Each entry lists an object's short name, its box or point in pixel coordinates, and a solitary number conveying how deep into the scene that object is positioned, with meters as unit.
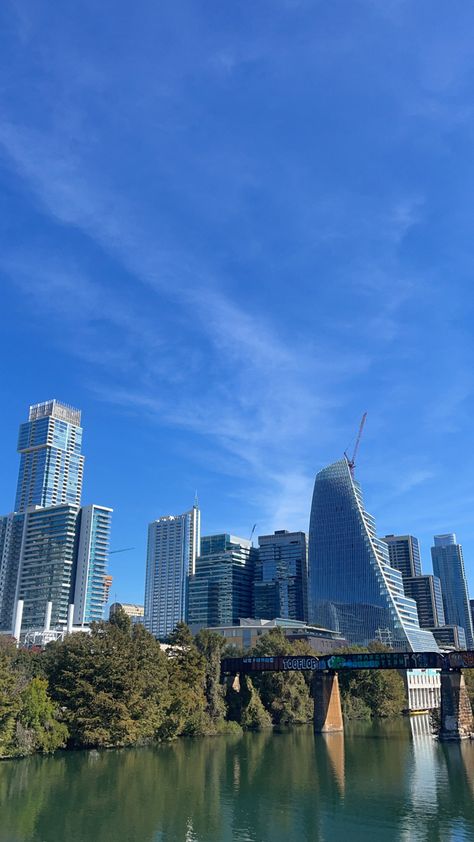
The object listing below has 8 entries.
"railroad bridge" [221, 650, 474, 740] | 87.62
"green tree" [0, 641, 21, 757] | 62.69
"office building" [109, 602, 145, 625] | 90.38
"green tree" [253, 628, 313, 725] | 112.06
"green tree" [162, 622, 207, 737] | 85.62
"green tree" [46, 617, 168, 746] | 72.75
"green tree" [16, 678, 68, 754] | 68.06
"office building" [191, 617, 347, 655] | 157.75
